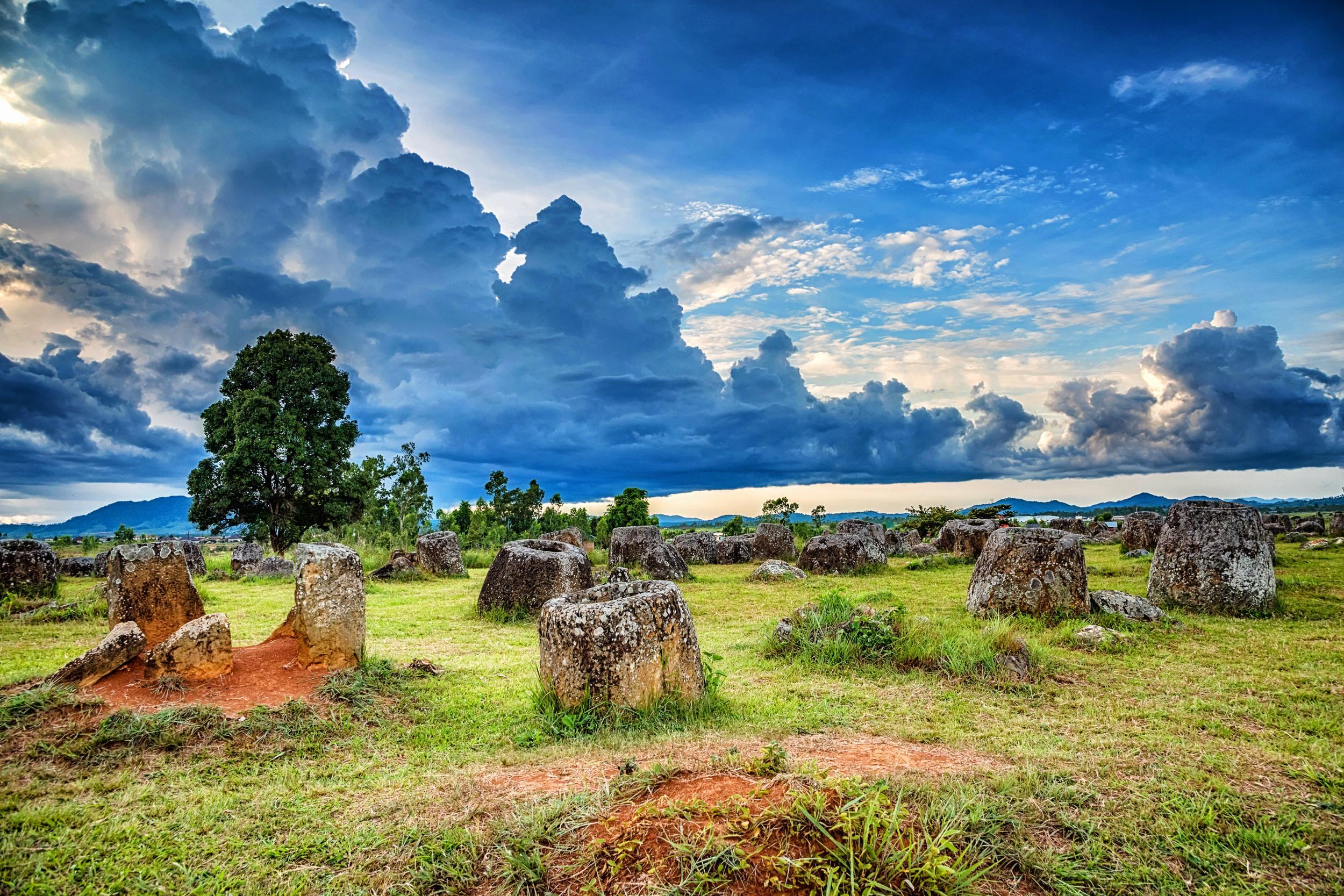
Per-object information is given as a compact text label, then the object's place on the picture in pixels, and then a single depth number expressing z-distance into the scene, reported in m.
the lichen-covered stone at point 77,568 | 20.22
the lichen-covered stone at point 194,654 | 6.86
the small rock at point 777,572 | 18.52
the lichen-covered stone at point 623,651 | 6.31
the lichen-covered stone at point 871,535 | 20.06
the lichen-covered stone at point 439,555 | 21.31
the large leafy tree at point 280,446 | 27.94
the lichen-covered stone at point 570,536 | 25.28
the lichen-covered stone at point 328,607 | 7.81
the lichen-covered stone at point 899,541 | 26.94
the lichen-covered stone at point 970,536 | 21.73
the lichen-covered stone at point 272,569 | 21.01
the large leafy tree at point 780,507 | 35.50
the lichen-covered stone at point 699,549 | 24.53
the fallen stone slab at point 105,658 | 6.51
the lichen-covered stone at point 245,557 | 21.98
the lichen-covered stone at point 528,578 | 13.45
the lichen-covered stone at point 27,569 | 14.56
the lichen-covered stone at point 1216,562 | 10.95
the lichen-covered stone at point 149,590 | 9.91
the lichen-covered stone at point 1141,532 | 21.08
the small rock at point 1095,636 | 9.26
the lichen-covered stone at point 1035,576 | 10.95
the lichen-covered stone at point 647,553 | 19.00
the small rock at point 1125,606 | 10.52
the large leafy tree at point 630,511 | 36.22
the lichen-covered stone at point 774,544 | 24.44
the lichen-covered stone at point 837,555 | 19.64
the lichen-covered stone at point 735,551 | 24.34
